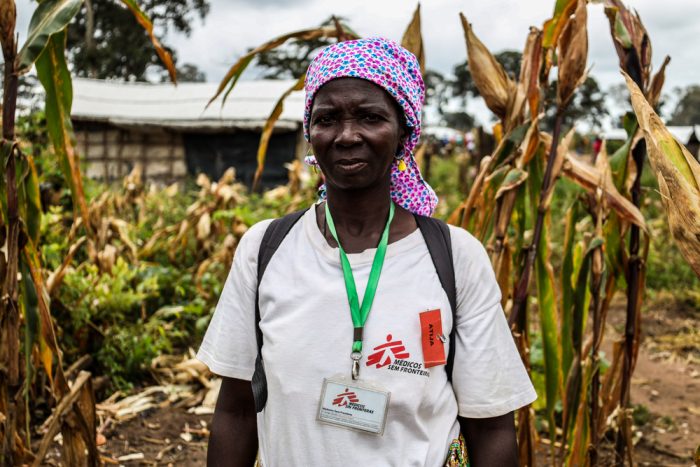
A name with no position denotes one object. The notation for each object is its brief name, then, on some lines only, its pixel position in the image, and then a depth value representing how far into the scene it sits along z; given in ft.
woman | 3.87
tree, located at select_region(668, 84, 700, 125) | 121.87
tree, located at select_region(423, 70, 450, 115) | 106.11
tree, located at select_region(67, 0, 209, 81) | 69.26
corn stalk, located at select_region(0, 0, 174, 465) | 5.16
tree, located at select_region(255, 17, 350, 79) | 50.21
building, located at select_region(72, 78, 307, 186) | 35.29
